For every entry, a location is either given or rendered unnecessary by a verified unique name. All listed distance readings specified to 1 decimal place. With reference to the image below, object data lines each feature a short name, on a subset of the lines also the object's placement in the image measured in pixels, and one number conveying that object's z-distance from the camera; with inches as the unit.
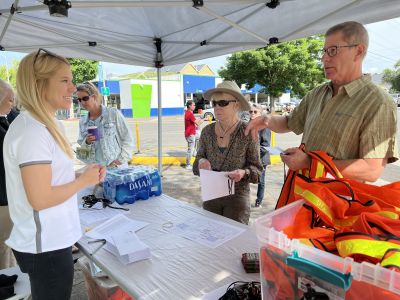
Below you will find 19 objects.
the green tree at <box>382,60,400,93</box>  1883.2
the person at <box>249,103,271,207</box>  179.3
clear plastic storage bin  25.8
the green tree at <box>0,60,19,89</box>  1224.6
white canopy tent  89.8
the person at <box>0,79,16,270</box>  93.7
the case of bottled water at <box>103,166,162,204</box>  93.0
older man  61.6
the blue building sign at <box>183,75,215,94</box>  1211.9
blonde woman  48.4
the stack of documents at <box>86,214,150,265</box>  58.7
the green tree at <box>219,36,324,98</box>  624.1
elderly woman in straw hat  92.4
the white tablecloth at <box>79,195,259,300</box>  50.1
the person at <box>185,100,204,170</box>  295.7
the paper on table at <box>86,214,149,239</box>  71.3
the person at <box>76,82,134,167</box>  126.6
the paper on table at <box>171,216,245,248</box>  66.8
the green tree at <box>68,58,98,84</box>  793.6
